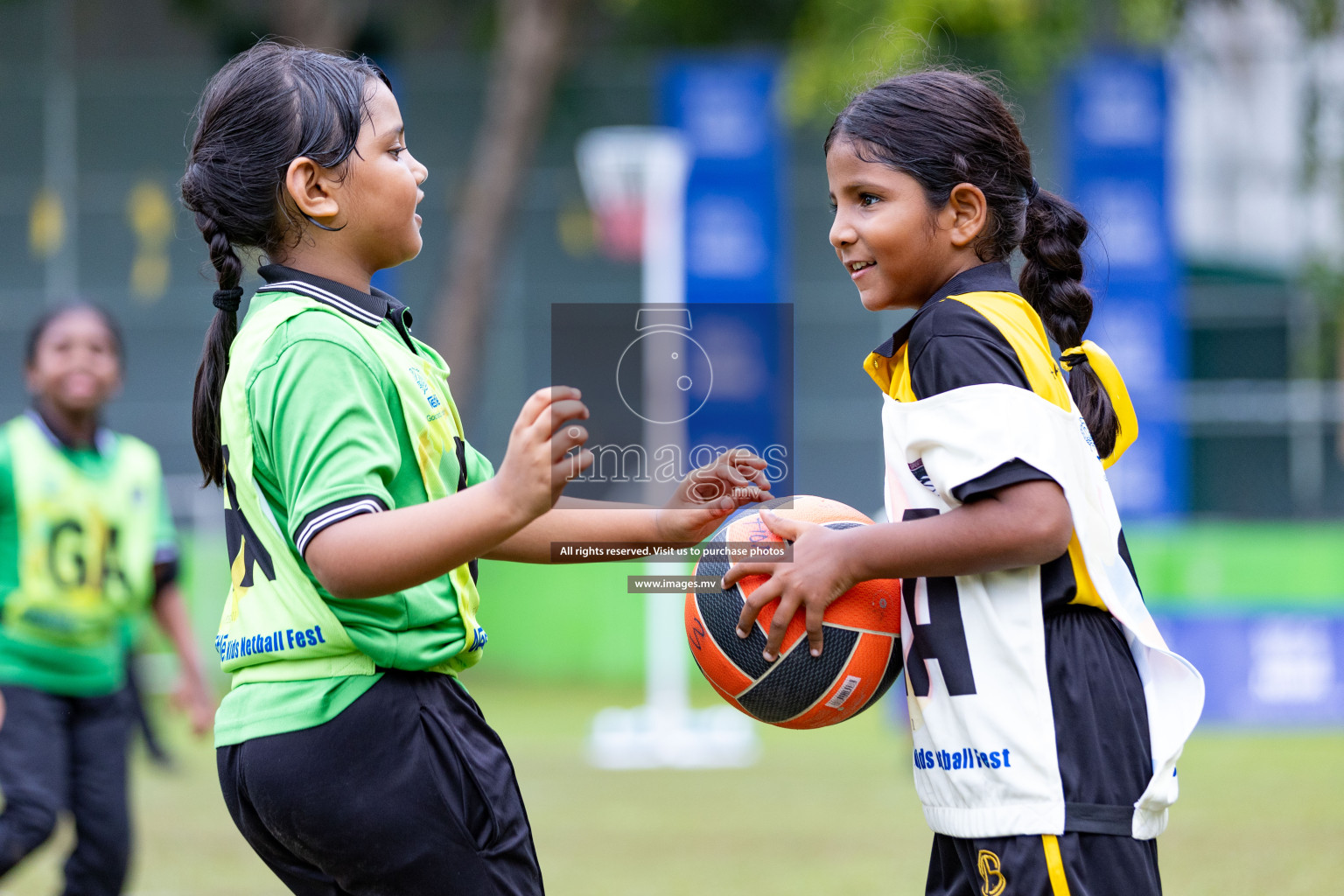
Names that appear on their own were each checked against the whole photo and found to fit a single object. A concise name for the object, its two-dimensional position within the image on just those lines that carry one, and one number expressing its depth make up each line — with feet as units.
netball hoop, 62.08
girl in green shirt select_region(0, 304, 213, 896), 26.66
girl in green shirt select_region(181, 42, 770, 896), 12.29
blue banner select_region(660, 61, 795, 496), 89.45
